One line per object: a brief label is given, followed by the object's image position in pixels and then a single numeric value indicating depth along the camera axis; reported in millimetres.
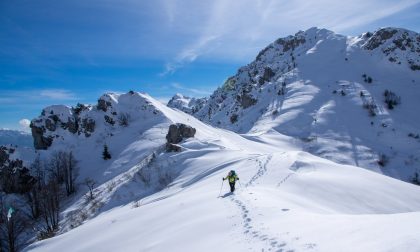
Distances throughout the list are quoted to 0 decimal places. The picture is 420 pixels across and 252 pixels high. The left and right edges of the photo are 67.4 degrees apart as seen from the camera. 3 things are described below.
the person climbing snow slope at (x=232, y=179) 19641
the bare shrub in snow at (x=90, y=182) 46266
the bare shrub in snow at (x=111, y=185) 39906
